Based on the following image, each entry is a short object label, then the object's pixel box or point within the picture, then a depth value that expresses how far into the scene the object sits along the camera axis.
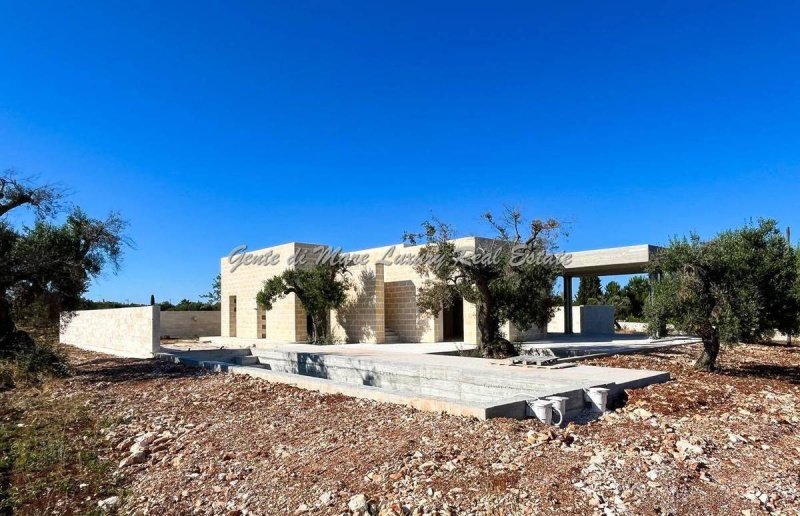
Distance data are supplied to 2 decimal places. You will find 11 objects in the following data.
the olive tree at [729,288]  10.11
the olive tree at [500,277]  13.68
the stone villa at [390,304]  19.95
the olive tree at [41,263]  11.24
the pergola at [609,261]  19.25
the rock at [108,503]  4.77
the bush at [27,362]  10.71
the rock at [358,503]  4.14
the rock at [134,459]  5.78
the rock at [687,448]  5.37
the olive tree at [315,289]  20.91
